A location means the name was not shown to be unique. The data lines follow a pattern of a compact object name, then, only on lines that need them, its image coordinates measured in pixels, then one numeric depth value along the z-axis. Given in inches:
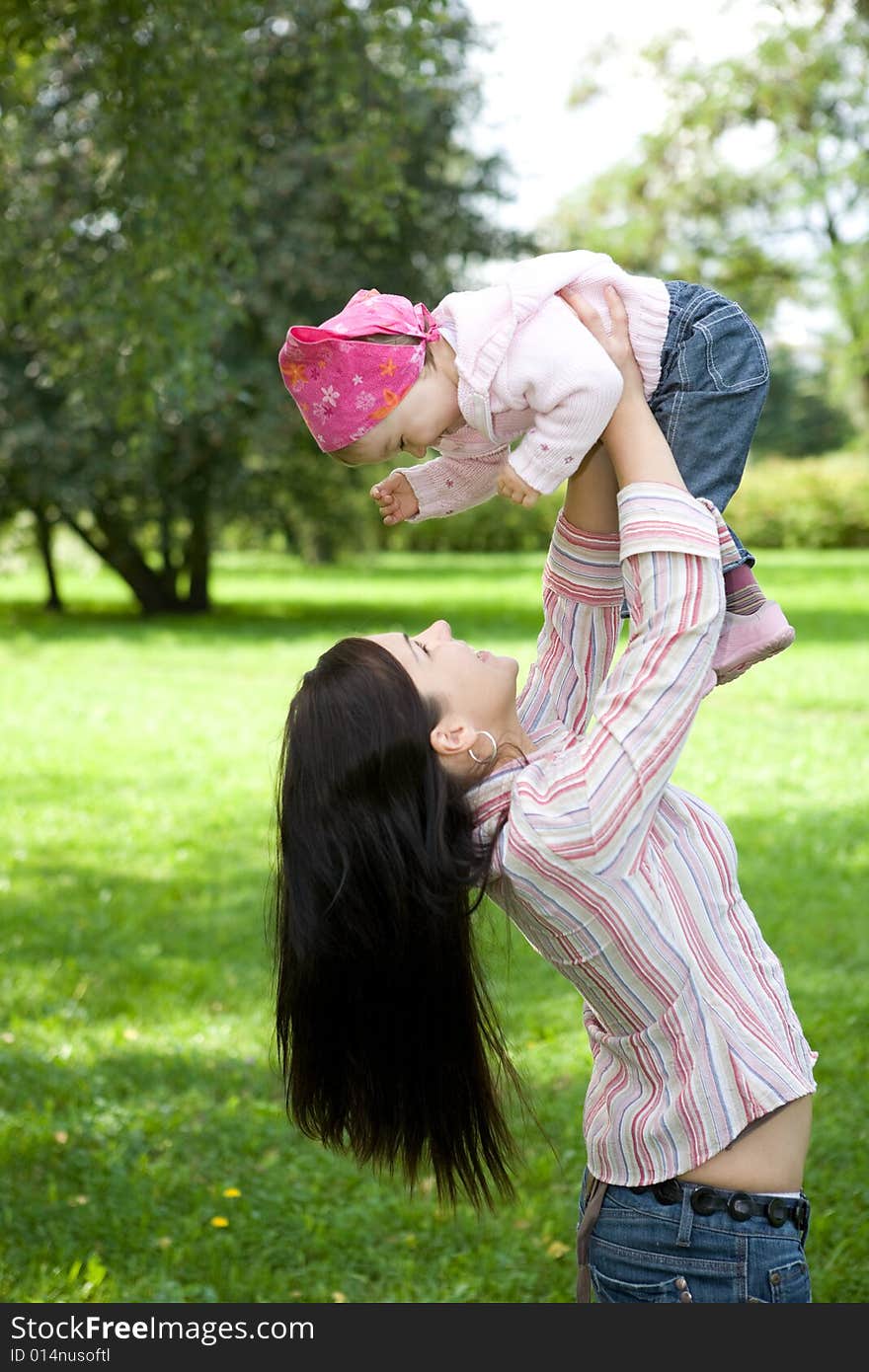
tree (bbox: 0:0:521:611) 212.7
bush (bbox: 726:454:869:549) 1364.4
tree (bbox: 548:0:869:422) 833.5
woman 68.5
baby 75.1
